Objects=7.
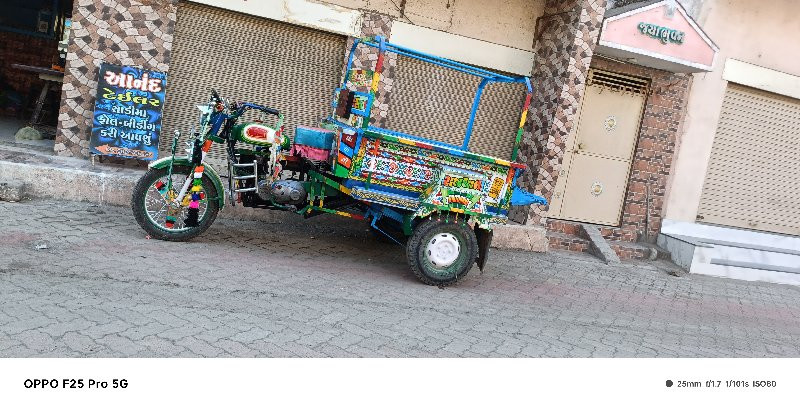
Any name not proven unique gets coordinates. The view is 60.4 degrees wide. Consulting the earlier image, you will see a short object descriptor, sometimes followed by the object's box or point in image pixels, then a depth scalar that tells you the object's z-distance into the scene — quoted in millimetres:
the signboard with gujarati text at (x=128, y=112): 8539
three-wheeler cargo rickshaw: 6617
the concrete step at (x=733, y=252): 10555
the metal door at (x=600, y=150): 10875
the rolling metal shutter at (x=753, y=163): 11547
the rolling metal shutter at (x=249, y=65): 9344
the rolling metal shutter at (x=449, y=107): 10305
